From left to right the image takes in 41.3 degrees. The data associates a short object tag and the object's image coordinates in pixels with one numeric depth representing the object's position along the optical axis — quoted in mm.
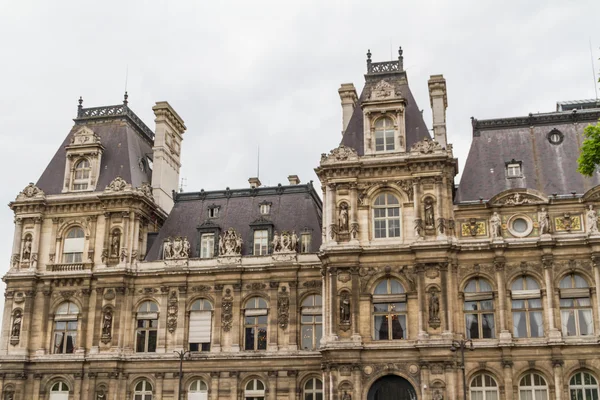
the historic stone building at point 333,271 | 42938
